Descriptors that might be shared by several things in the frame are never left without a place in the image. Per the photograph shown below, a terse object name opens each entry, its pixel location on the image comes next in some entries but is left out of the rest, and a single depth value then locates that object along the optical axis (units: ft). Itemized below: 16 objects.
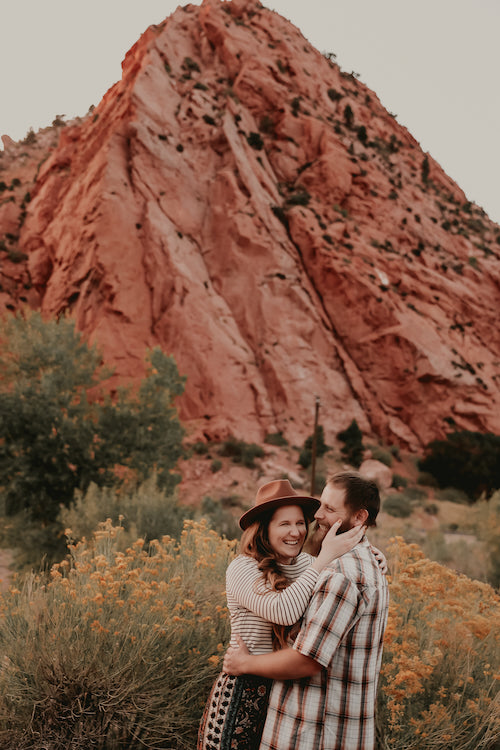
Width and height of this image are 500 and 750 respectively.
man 5.59
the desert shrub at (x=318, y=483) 60.65
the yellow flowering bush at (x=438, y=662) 9.50
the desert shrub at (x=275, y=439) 69.05
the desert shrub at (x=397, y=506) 59.78
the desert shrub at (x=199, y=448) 63.46
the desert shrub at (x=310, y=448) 66.03
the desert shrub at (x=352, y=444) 71.12
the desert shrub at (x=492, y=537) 32.42
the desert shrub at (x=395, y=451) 76.69
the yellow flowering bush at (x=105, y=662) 9.57
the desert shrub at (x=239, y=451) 63.41
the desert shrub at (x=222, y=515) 40.83
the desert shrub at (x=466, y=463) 71.34
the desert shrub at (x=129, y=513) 27.76
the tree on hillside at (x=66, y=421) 32.60
